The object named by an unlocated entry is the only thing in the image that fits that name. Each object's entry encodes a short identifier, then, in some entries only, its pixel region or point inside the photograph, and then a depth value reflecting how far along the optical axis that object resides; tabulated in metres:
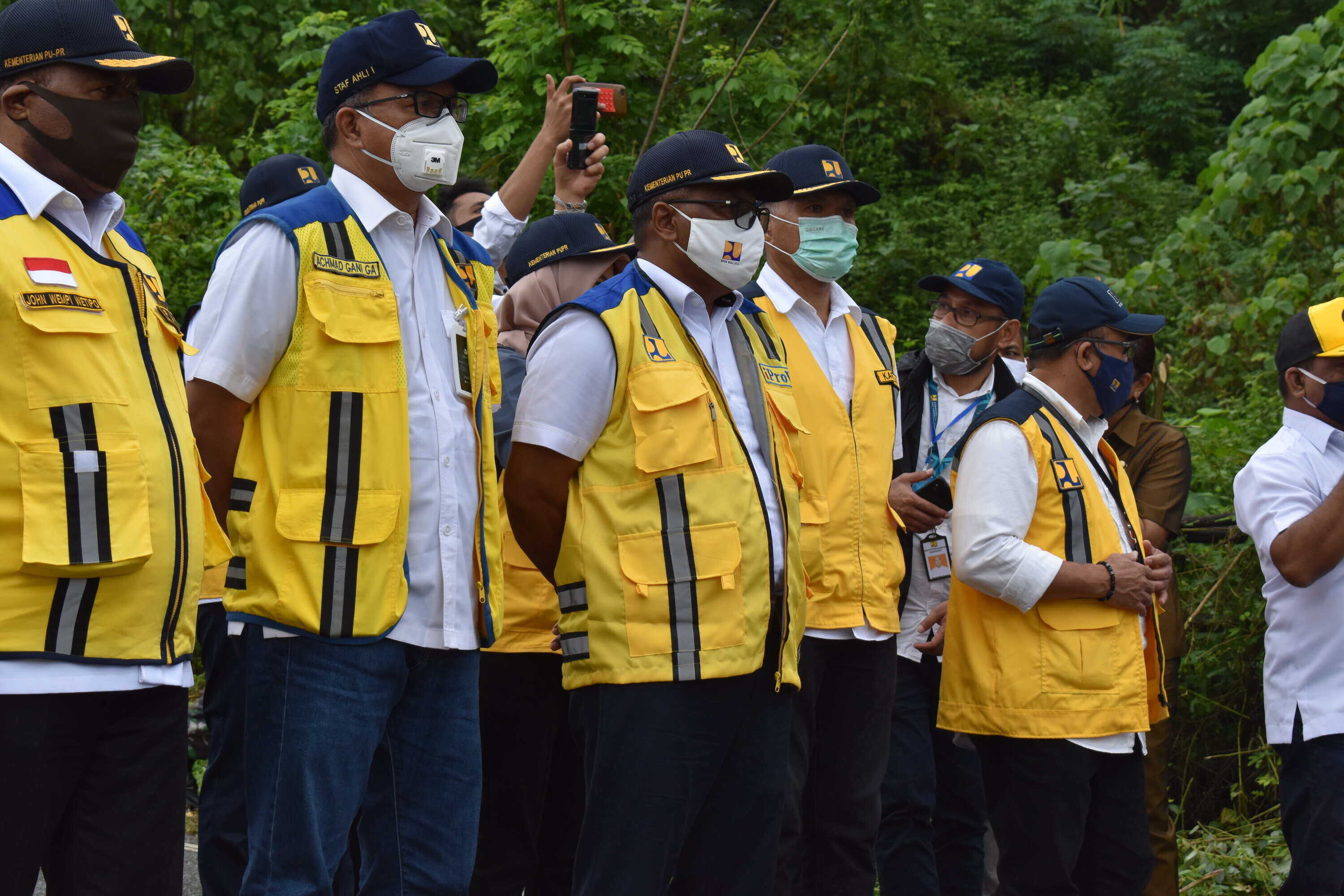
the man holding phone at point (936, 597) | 10.15
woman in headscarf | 8.54
